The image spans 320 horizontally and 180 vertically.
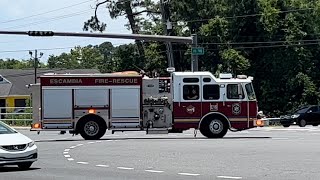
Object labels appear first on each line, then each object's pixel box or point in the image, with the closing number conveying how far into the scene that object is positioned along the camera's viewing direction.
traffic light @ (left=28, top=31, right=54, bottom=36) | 39.03
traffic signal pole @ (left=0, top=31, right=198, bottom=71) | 38.94
